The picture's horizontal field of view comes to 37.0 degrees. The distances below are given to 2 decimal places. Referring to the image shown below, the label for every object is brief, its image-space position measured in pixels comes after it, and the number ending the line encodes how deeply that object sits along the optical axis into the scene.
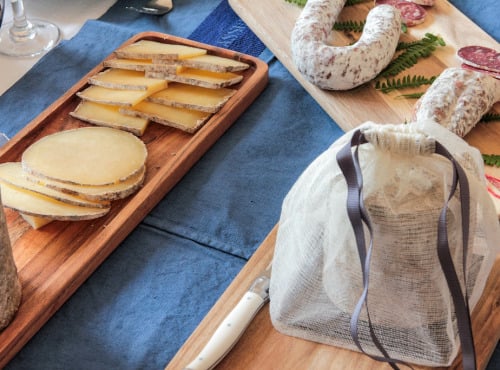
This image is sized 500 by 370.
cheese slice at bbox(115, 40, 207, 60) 1.35
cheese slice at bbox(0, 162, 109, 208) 1.08
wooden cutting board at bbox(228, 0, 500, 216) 1.26
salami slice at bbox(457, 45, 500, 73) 1.29
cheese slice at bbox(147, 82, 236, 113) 1.28
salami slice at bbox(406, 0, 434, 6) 1.49
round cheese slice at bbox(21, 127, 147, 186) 1.12
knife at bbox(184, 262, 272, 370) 0.86
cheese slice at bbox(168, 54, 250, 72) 1.33
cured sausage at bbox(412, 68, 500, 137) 1.13
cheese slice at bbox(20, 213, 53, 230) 1.07
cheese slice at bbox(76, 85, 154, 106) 1.28
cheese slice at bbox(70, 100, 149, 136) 1.26
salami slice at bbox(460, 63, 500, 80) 1.26
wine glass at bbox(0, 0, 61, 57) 1.55
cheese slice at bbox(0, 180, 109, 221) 1.06
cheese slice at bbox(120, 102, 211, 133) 1.27
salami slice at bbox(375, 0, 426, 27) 1.45
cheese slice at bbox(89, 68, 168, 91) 1.30
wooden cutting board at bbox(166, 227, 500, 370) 0.88
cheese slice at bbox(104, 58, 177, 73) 1.33
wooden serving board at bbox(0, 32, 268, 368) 0.99
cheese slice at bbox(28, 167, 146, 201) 1.09
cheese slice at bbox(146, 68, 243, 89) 1.31
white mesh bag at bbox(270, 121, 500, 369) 0.78
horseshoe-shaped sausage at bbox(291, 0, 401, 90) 1.26
